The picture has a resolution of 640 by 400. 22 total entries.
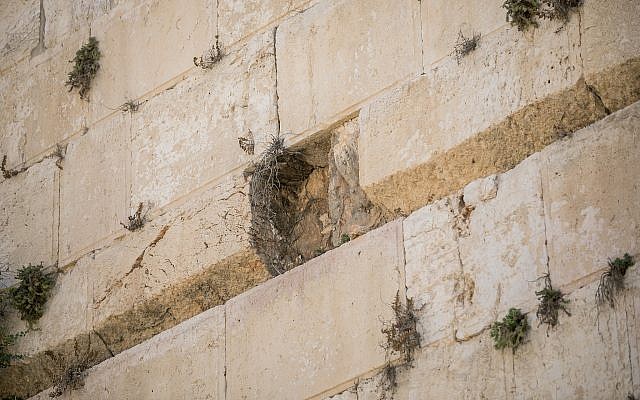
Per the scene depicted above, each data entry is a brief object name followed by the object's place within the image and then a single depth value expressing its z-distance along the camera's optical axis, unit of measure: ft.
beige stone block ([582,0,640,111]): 48.32
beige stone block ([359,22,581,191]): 50.52
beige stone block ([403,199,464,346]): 50.98
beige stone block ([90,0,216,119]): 64.90
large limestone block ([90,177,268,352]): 59.31
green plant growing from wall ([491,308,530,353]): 47.91
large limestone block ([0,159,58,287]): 68.13
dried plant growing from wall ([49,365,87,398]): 63.57
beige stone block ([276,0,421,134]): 56.24
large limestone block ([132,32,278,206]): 60.85
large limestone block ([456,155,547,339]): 48.80
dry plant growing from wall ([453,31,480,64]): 53.31
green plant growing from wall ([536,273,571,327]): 47.19
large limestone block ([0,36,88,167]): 69.97
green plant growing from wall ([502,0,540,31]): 51.34
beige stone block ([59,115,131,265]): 65.31
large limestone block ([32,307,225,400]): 58.13
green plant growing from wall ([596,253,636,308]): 45.78
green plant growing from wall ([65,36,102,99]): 69.15
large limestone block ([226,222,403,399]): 53.01
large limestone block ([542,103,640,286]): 46.50
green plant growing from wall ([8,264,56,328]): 66.18
